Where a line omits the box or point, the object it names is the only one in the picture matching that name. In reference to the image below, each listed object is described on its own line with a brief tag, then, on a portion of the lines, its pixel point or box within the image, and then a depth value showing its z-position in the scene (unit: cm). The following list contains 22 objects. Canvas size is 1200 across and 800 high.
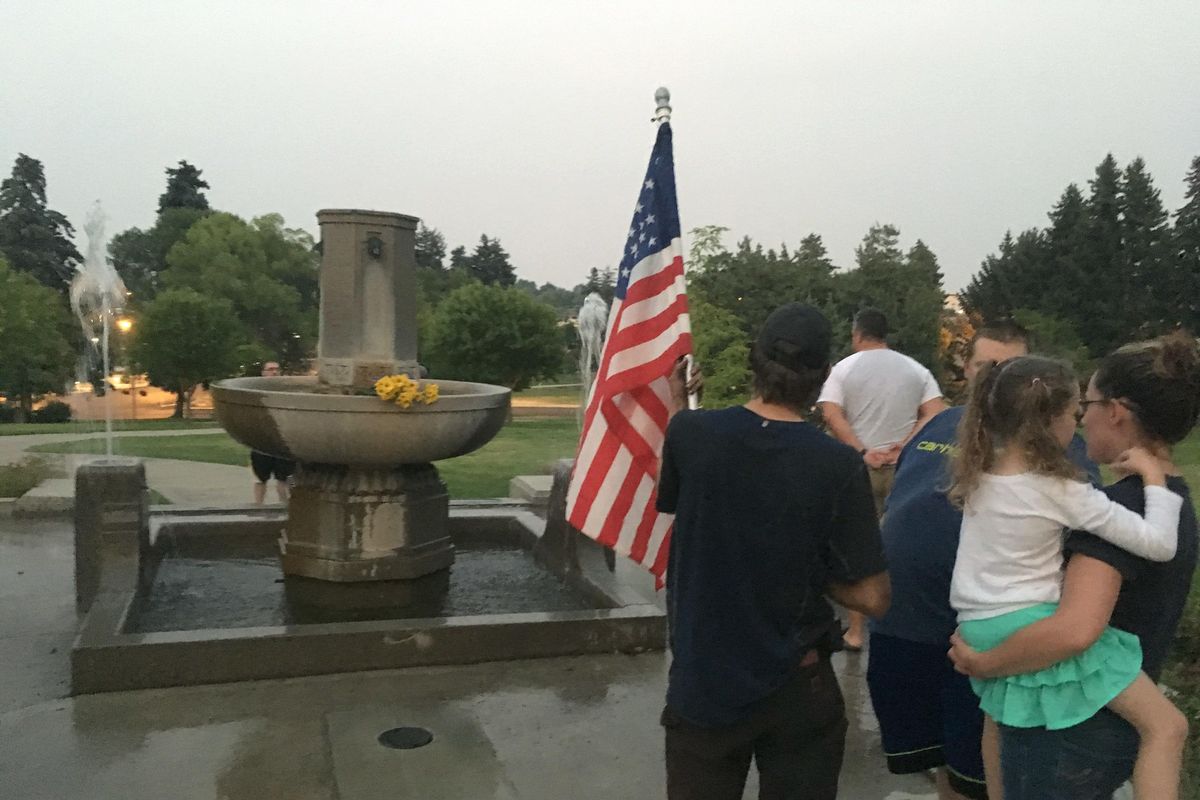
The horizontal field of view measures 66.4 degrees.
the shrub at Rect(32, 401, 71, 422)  3450
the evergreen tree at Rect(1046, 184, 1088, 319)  4541
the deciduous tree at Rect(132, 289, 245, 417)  3291
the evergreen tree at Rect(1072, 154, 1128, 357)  4434
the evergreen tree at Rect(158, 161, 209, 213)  6638
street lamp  3562
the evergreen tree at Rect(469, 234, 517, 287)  8106
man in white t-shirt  518
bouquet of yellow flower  553
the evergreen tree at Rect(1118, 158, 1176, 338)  4364
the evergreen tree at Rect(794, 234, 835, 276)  4678
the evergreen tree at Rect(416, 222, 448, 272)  8551
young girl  223
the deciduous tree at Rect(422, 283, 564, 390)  3838
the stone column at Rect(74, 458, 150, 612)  557
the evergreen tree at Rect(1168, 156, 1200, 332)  4394
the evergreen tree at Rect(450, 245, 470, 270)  8512
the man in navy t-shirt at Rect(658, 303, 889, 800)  224
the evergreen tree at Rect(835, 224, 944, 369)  4406
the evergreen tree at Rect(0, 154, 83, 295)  5009
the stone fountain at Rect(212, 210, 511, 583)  554
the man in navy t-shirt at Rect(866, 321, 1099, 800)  298
